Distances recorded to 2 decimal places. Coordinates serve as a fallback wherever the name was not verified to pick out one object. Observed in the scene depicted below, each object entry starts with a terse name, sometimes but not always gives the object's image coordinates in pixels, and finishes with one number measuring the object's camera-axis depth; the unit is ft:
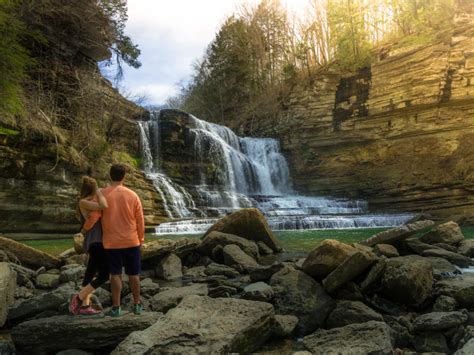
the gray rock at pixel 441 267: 21.01
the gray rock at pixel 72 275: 21.30
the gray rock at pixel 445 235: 30.53
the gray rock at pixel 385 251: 23.81
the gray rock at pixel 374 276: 17.44
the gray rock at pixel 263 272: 20.58
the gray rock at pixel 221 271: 23.91
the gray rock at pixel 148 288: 19.03
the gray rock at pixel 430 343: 12.96
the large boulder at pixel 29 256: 24.64
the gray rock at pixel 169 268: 24.09
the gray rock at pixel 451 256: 24.23
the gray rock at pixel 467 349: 10.78
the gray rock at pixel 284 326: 14.40
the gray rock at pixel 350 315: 15.17
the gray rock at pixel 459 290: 16.02
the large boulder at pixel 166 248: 25.27
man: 13.41
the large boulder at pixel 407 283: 16.69
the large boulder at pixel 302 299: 15.75
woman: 13.50
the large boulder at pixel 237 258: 24.97
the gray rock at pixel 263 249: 32.01
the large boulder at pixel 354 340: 11.68
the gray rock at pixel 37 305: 15.60
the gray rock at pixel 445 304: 15.90
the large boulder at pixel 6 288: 14.98
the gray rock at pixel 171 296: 16.62
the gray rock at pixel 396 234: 25.68
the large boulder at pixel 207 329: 11.49
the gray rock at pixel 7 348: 12.75
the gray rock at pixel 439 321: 13.67
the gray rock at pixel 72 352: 12.13
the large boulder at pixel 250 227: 33.42
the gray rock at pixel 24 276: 20.92
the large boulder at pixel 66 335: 12.41
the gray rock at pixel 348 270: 17.30
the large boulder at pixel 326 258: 18.56
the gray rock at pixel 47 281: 20.99
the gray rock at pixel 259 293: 17.13
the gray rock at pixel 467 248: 27.37
